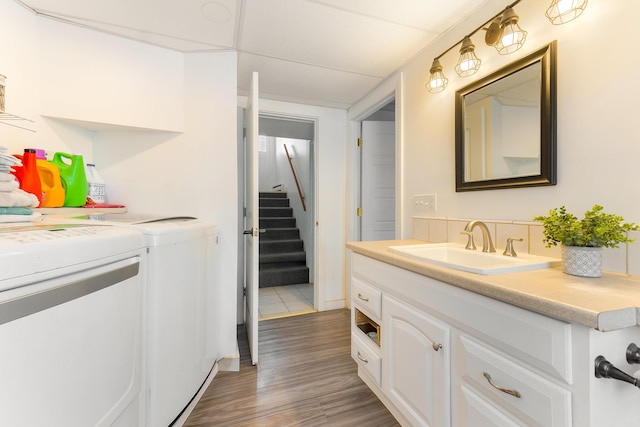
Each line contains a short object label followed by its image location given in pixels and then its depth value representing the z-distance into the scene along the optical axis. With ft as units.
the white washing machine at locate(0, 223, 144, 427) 1.87
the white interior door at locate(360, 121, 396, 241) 9.07
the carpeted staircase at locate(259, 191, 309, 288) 11.75
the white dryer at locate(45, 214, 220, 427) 3.51
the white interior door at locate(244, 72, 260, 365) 5.62
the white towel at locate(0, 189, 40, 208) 3.25
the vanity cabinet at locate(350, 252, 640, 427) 2.01
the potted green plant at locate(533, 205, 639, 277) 2.62
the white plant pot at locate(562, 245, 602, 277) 2.73
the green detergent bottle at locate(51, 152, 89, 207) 4.75
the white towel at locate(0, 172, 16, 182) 3.28
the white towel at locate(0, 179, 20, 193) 3.27
